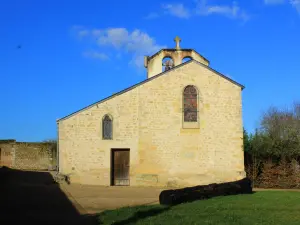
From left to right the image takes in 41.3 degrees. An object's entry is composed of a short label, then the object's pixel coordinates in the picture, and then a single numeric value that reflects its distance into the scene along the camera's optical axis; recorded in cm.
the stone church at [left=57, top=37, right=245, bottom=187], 2248
